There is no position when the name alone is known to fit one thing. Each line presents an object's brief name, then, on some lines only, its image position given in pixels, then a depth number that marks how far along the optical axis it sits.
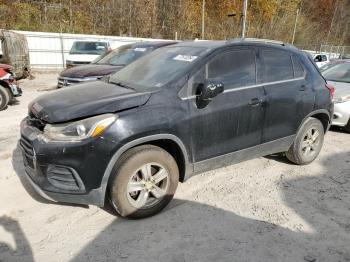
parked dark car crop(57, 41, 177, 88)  8.02
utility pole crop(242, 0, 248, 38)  21.49
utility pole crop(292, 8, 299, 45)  35.34
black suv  3.04
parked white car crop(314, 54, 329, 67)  16.99
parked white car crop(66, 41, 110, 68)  14.08
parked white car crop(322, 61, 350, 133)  6.71
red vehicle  8.18
